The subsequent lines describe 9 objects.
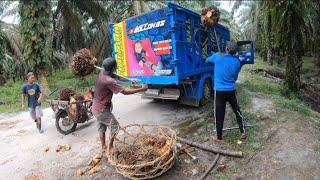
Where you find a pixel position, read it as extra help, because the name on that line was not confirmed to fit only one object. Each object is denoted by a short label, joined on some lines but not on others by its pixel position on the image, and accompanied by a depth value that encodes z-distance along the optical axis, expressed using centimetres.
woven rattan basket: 362
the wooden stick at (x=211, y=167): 372
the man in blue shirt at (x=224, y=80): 433
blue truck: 534
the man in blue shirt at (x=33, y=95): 542
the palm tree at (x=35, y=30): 906
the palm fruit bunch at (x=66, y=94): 544
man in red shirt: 389
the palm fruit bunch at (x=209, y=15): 574
